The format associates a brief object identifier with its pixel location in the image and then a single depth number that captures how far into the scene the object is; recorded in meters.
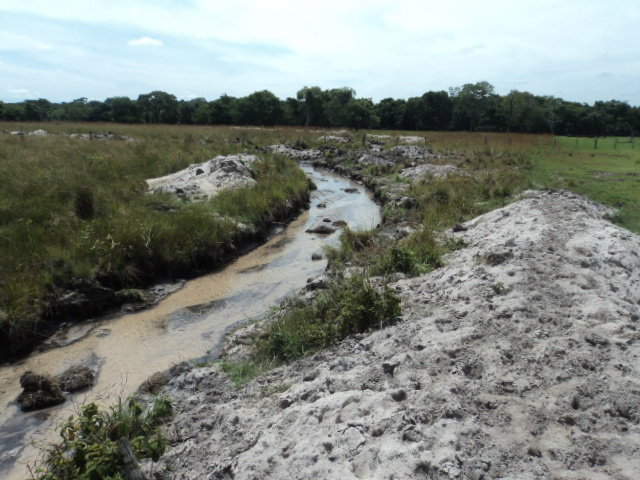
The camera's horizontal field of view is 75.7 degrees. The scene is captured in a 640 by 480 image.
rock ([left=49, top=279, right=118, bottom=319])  7.87
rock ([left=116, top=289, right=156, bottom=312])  8.50
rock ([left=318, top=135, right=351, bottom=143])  38.04
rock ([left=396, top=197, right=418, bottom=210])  13.80
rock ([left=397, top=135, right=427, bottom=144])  33.75
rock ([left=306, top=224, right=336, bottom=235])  13.79
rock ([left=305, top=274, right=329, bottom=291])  7.80
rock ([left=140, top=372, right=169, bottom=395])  5.44
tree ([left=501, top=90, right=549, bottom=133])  56.25
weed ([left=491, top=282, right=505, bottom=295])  5.54
